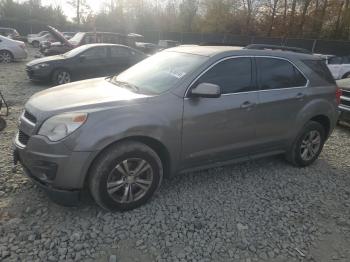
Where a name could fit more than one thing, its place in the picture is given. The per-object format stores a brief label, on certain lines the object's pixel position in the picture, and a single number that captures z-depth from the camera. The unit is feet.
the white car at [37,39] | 95.12
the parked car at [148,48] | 68.28
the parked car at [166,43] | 88.49
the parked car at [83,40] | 47.14
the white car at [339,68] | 45.62
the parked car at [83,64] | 34.37
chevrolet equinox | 10.75
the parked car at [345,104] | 24.18
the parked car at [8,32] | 94.35
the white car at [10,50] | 50.78
